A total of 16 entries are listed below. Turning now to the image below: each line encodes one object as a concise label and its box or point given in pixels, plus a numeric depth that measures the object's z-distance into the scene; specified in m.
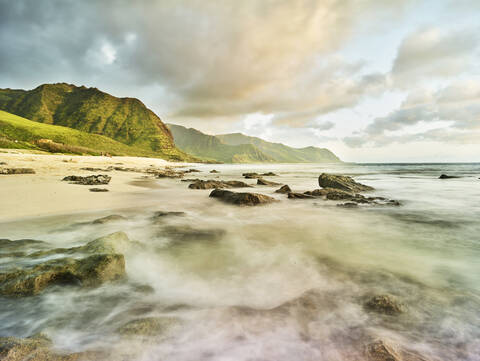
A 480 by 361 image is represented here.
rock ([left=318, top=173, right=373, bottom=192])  12.31
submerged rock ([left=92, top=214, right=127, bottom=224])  5.45
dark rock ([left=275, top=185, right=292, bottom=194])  12.01
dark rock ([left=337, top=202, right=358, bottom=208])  8.45
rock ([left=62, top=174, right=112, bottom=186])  11.58
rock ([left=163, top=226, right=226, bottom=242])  4.87
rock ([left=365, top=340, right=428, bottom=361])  1.68
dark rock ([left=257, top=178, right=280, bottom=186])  16.22
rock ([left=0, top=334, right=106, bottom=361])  1.53
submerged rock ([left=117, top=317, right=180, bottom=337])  2.00
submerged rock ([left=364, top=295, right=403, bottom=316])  2.33
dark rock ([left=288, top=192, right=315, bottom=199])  10.24
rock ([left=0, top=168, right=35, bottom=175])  12.83
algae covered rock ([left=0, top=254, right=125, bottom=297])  2.51
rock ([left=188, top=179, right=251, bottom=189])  13.04
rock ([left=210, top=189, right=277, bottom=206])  8.45
